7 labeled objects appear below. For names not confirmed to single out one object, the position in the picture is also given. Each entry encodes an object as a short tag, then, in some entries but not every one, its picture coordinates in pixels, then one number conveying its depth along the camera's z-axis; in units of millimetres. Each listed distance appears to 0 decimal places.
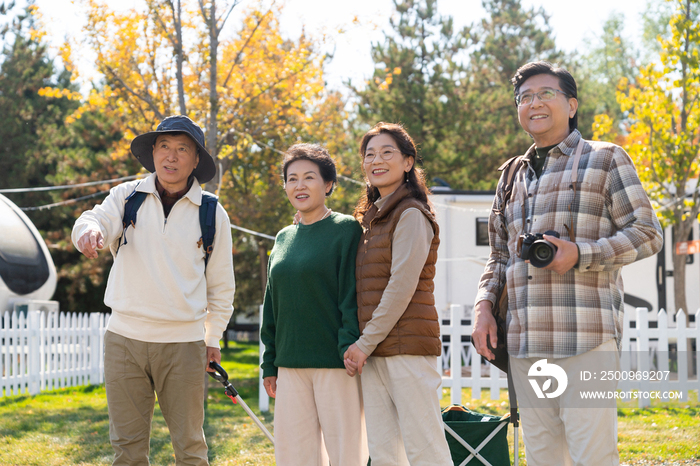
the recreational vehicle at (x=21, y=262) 11047
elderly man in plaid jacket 2455
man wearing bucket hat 3051
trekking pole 3283
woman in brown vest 2854
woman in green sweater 3004
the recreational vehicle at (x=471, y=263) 11484
